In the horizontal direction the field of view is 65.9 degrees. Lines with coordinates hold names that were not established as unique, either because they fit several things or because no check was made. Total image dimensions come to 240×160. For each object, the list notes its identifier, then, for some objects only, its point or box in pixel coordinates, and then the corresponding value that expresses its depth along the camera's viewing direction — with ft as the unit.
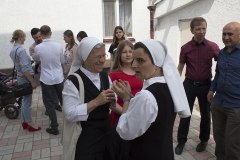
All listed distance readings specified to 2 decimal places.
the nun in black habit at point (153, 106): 4.17
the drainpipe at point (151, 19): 22.33
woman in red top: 8.63
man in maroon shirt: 9.93
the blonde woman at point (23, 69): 12.14
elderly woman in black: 5.54
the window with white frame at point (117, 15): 26.05
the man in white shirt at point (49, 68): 12.17
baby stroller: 15.25
